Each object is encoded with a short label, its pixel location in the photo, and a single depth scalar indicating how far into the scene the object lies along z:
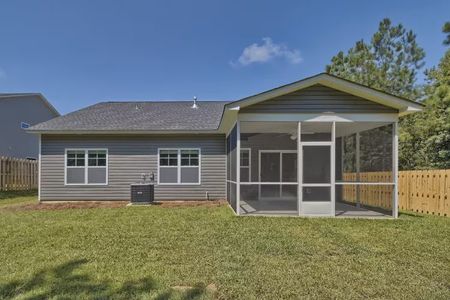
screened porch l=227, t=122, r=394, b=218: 8.52
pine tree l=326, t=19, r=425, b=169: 17.08
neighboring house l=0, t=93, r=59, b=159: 18.36
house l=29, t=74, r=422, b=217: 9.94
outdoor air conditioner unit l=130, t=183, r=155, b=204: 10.91
